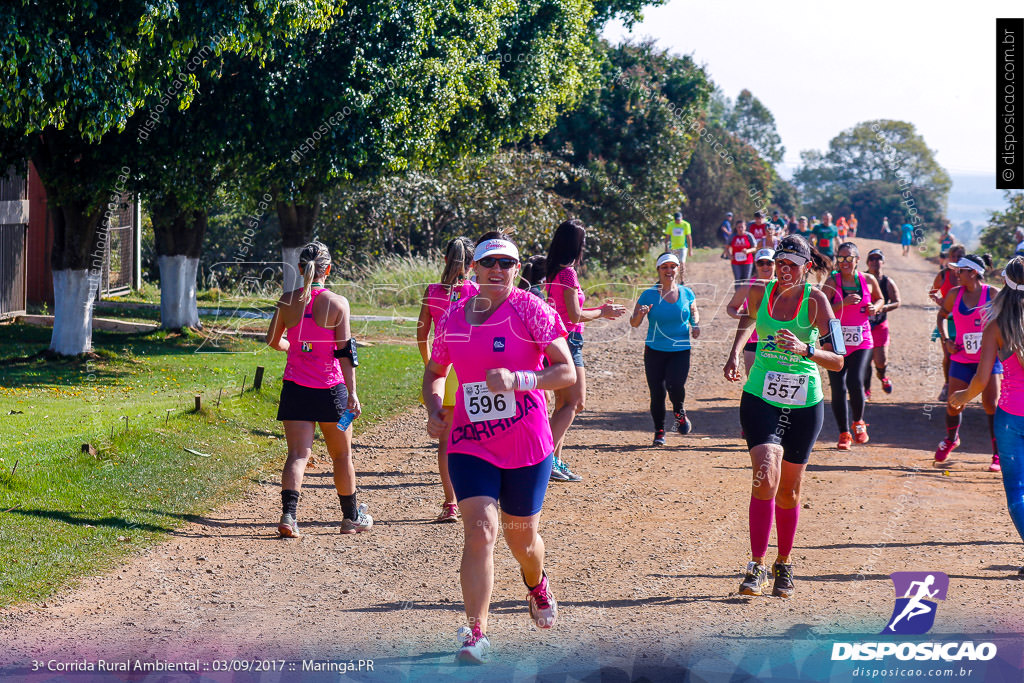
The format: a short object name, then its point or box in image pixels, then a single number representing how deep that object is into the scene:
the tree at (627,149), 33.38
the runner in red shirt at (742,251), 24.69
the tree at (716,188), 48.25
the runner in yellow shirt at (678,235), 29.17
